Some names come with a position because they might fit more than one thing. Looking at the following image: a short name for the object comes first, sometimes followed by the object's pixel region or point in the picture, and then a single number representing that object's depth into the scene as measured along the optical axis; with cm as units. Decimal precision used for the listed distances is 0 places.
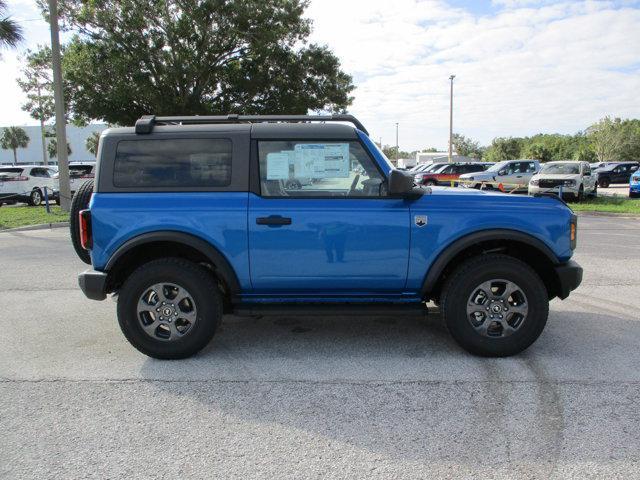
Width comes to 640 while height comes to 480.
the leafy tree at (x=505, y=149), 8412
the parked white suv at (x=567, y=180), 1986
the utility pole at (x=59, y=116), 1570
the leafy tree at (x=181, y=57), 2028
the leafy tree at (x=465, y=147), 9486
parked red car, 2689
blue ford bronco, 404
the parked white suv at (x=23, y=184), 1992
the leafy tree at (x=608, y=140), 6141
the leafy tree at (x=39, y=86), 2348
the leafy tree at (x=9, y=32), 1527
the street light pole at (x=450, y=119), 3653
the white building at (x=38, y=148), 8544
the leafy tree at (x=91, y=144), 6979
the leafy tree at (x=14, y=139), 8294
